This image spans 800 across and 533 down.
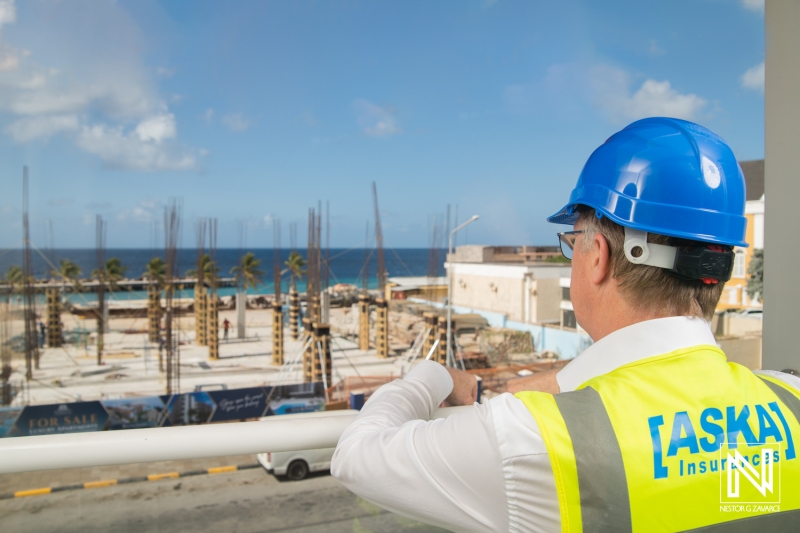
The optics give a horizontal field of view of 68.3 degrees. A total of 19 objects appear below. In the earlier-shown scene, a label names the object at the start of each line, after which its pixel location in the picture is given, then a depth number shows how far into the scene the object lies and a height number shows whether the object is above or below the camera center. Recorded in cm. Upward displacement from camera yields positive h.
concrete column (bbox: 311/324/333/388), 1446 -243
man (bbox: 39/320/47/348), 1967 -257
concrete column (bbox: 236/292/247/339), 2297 -228
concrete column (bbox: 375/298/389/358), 1838 -220
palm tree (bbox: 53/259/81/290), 2617 -57
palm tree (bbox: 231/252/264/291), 2561 -41
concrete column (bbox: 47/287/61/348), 1992 -214
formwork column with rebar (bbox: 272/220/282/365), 1854 -237
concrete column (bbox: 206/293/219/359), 1859 -220
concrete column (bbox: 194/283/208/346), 2175 -231
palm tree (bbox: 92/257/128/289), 2661 -56
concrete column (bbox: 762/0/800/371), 114 +16
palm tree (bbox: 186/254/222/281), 2487 -35
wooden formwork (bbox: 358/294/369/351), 1995 -219
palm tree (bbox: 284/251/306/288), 2682 -26
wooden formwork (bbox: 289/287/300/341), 2067 -191
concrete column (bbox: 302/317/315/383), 1520 -267
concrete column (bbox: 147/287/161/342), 2145 -209
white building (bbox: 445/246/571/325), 2044 -107
